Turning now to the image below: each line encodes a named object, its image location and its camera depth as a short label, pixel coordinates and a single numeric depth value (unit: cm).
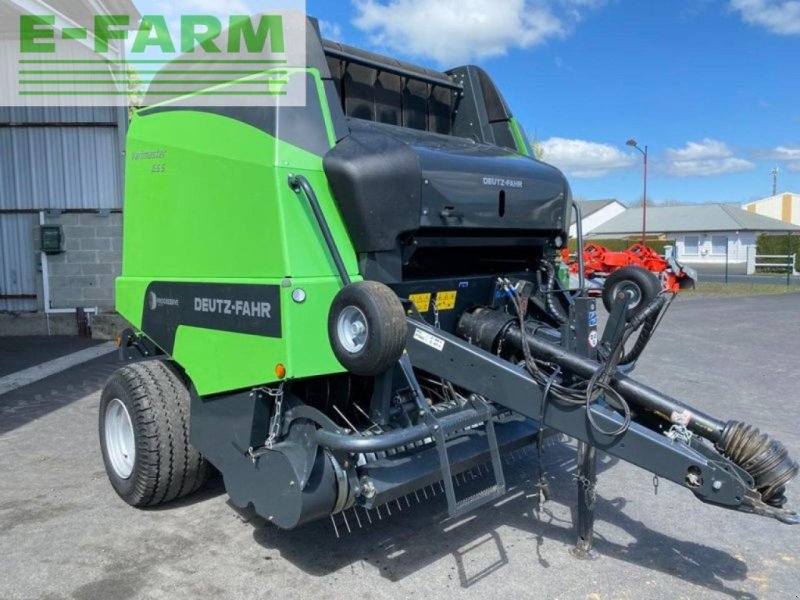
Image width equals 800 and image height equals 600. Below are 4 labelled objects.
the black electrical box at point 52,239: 1109
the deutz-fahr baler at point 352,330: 293
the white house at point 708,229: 4603
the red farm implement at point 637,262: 1861
